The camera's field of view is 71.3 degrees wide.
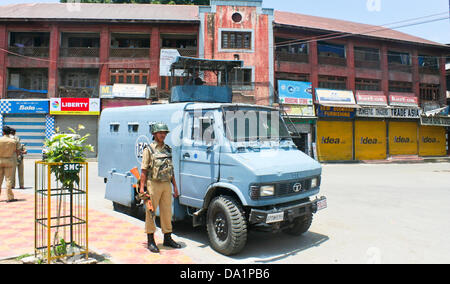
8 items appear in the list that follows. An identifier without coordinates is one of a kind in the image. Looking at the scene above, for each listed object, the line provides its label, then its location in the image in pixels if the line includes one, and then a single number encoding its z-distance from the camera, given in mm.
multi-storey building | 23672
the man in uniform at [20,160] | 8352
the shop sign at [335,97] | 25375
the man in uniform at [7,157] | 7719
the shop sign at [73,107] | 23172
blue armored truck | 4473
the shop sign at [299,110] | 24455
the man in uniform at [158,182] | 4648
